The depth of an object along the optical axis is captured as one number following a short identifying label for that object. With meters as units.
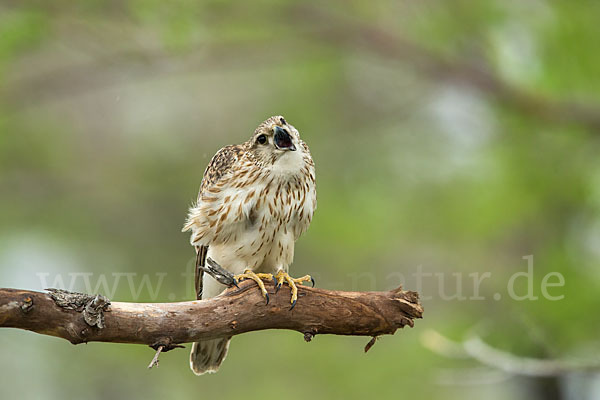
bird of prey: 9.09
